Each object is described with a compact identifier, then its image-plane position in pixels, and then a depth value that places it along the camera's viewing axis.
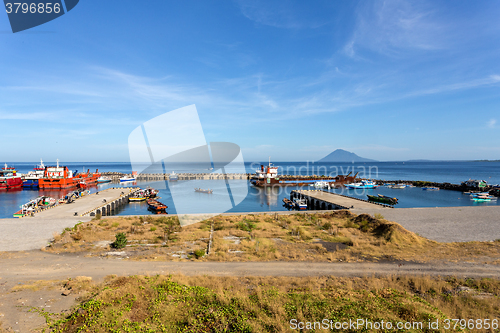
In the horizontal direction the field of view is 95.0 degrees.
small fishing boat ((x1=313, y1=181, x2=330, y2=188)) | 80.96
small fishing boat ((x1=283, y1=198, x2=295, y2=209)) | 47.09
